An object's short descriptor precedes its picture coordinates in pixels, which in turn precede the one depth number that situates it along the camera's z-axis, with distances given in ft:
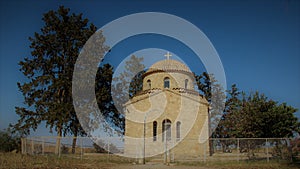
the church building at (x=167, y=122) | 69.62
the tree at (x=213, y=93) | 121.62
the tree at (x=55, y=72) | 88.58
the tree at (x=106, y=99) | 97.25
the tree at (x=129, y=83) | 112.78
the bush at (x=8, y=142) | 83.73
